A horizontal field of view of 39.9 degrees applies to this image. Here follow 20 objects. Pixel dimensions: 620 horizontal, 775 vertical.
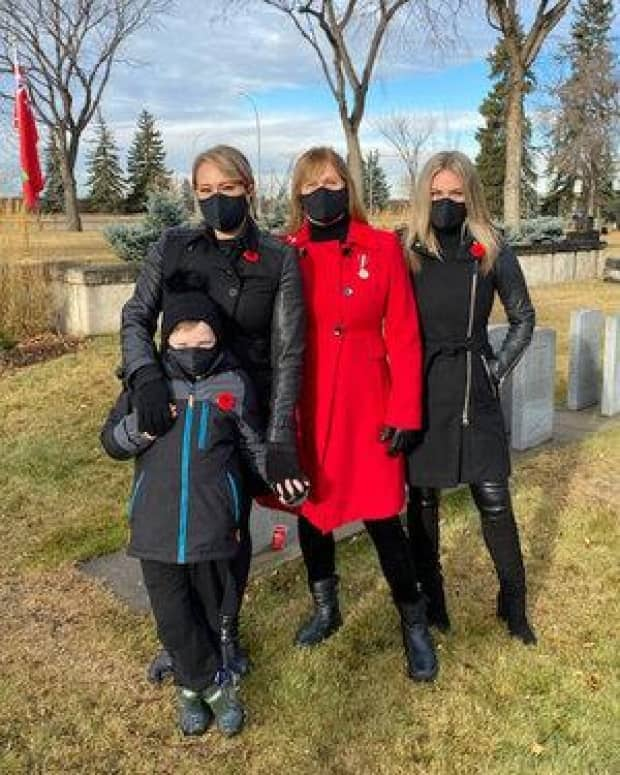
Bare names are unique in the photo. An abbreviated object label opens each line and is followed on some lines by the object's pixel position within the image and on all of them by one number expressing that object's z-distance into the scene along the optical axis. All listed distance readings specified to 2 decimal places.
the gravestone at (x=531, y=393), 6.18
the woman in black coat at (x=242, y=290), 2.77
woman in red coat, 2.96
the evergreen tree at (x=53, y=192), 53.52
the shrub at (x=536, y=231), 17.45
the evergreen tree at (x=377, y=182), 59.06
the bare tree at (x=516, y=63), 19.00
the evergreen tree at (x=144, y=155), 61.84
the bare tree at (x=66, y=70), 30.11
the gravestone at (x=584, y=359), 7.16
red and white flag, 10.49
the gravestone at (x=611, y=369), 6.93
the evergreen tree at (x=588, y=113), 39.03
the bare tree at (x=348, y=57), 20.88
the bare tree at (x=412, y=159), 52.09
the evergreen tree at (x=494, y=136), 58.09
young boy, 2.65
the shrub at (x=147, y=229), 11.56
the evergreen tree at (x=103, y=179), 60.47
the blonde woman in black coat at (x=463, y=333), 3.15
